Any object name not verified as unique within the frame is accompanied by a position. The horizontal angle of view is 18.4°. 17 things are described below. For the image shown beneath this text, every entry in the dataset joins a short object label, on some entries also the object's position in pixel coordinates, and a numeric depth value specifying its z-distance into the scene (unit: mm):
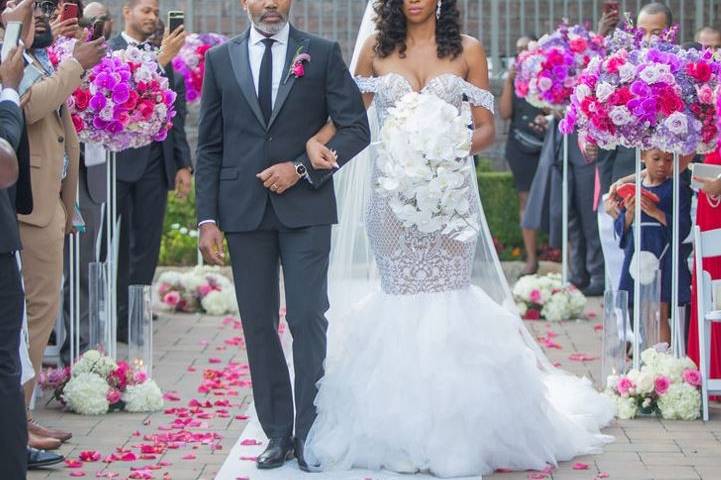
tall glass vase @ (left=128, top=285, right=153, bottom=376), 13144
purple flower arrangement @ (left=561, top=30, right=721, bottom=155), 12016
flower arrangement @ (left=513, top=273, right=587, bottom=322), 18062
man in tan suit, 10362
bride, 10350
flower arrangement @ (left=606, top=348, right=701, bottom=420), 12165
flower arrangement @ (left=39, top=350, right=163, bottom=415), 12475
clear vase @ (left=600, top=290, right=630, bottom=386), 12774
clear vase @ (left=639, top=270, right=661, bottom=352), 12929
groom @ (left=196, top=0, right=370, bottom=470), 10261
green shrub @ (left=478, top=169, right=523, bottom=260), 22957
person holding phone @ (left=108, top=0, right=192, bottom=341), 15961
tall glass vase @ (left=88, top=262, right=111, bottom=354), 12989
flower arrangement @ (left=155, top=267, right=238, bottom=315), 18719
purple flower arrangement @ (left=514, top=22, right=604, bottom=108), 17394
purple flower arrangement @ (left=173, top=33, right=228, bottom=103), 18409
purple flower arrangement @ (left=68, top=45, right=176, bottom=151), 12272
